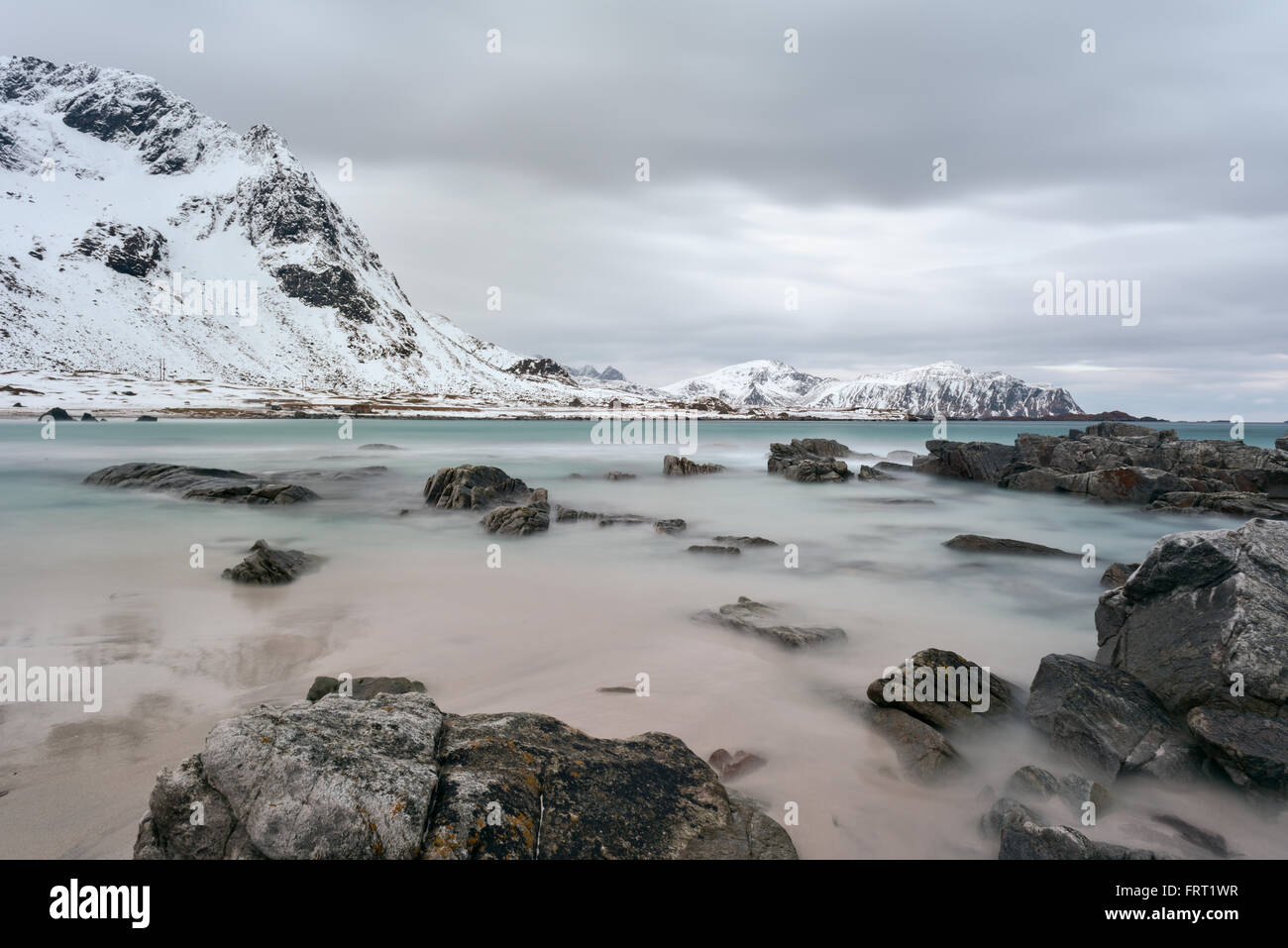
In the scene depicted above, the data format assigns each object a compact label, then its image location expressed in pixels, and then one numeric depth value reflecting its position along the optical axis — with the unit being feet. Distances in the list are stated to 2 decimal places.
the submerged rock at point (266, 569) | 37.22
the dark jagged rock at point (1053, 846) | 13.16
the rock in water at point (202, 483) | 66.85
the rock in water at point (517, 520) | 54.90
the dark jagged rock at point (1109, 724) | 18.06
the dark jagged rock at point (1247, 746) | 16.70
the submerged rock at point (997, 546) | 49.65
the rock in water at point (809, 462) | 106.32
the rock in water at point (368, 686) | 21.76
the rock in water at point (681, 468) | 112.66
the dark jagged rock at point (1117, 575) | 39.27
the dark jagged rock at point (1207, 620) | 19.34
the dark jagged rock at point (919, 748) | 18.49
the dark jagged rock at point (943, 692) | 21.25
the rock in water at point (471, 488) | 68.13
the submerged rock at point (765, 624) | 29.53
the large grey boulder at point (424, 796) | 10.19
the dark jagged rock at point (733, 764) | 18.63
